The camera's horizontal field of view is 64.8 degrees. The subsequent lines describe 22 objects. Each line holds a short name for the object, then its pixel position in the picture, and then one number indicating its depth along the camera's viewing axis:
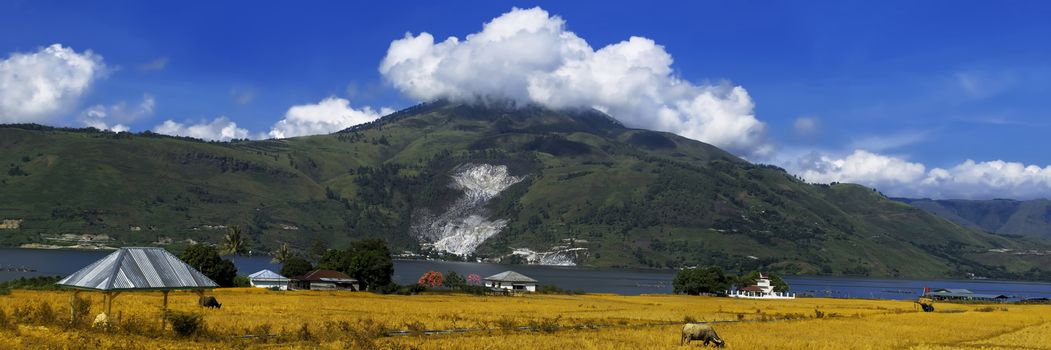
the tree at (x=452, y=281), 153.12
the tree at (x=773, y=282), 187.88
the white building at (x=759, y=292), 174.75
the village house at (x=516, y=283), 152.75
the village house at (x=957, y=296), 161.11
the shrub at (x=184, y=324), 36.56
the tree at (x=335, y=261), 131.88
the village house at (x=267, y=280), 123.31
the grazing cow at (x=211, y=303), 63.97
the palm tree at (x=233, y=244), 167.62
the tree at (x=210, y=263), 117.62
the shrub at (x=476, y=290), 135.88
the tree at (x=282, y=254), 169.44
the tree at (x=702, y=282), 168.62
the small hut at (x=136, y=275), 39.75
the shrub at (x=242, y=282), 128.20
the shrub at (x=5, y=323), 32.69
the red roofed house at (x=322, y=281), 123.50
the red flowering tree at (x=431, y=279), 154.50
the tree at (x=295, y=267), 132.00
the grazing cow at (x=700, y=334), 43.84
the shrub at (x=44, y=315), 35.37
